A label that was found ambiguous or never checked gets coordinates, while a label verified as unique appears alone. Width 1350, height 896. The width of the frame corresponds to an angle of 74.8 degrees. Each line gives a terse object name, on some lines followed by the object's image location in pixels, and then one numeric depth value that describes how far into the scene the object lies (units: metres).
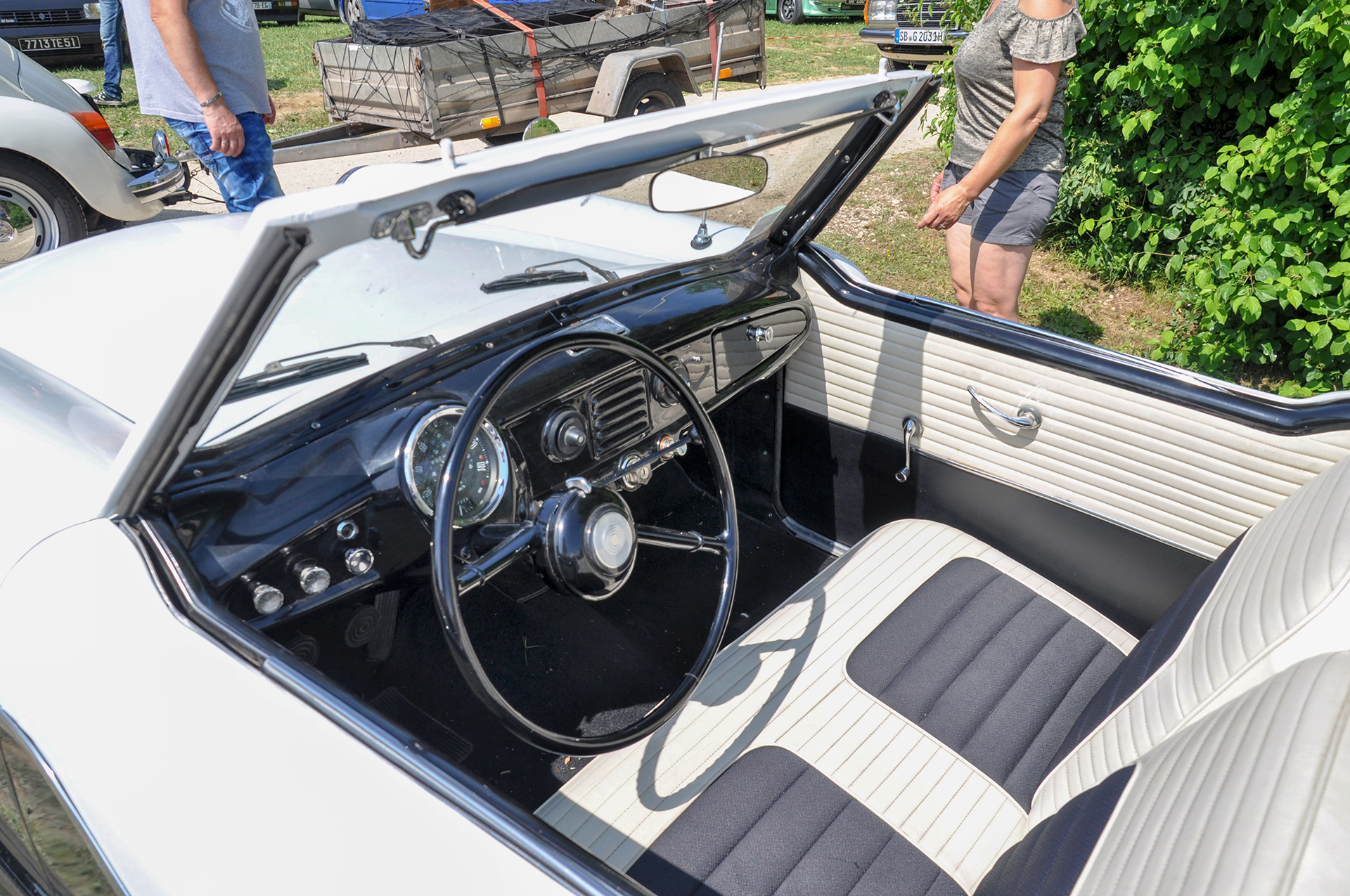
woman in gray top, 2.50
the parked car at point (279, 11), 12.73
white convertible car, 1.03
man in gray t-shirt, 3.02
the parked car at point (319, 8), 14.27
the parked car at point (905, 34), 7.85
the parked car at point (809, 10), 13.71
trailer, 5.91
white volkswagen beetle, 4.31
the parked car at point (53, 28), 9.15
